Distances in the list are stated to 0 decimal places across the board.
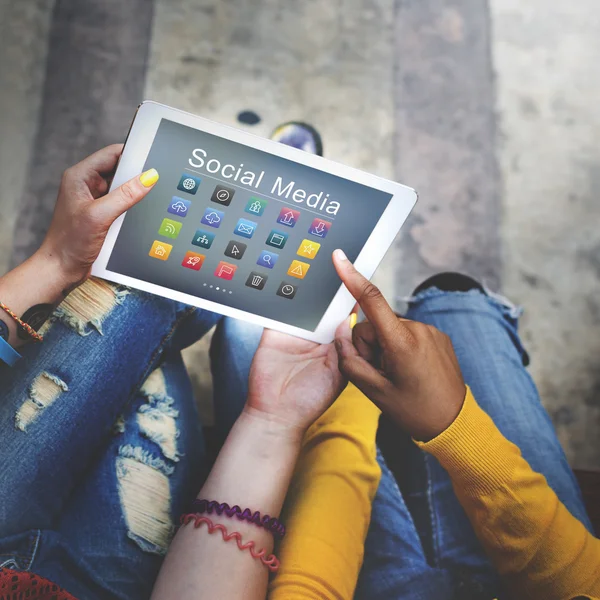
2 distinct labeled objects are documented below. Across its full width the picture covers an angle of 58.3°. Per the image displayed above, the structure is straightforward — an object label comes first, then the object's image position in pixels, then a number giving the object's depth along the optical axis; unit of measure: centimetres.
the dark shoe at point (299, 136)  117
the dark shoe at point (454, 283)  98
